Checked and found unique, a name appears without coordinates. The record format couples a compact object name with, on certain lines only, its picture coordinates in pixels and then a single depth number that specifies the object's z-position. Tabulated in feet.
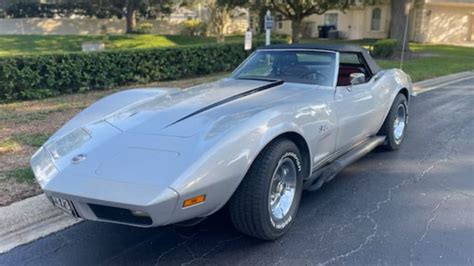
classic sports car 8.51
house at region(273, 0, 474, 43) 97.86
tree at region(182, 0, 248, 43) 86.69
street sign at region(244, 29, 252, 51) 35.60
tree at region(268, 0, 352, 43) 59.57
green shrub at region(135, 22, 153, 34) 103.55
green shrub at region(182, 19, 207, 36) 105.43
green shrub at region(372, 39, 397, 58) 59.36
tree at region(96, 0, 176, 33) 94.27
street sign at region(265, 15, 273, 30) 34.94
